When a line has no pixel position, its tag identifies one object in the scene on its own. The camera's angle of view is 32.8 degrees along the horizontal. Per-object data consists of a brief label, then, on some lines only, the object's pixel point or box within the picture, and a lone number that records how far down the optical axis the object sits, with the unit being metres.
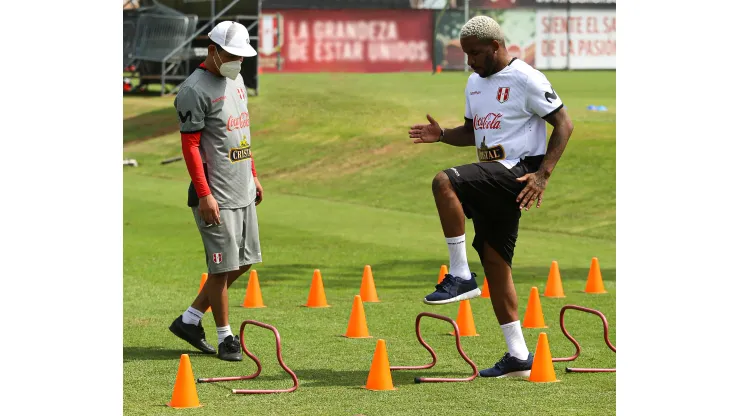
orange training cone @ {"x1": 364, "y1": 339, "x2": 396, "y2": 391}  8.02
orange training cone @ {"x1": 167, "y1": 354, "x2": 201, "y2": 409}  7.50
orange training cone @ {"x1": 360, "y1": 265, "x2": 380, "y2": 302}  12.37
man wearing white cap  8.89
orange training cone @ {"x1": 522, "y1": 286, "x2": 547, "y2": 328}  10.73
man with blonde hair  8.13
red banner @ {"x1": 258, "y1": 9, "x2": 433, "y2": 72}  47.66
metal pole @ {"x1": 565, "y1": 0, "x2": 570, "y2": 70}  48.28
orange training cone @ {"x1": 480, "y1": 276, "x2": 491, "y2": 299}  12.56
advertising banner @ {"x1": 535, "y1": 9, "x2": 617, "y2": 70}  48.38
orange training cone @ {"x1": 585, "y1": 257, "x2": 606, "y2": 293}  13.16
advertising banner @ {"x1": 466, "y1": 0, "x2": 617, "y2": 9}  48.59
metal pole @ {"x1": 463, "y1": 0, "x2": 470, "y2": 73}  47.99
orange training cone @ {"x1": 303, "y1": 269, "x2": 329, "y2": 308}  11.96
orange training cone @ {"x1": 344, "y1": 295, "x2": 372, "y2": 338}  10.15
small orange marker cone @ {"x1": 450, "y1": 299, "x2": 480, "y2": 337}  10.29
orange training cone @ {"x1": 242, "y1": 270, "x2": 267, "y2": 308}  11.91
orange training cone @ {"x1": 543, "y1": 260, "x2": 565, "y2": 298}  12.78
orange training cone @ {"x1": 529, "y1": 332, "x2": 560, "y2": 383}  8.29
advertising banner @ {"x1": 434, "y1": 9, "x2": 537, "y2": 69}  48.19
